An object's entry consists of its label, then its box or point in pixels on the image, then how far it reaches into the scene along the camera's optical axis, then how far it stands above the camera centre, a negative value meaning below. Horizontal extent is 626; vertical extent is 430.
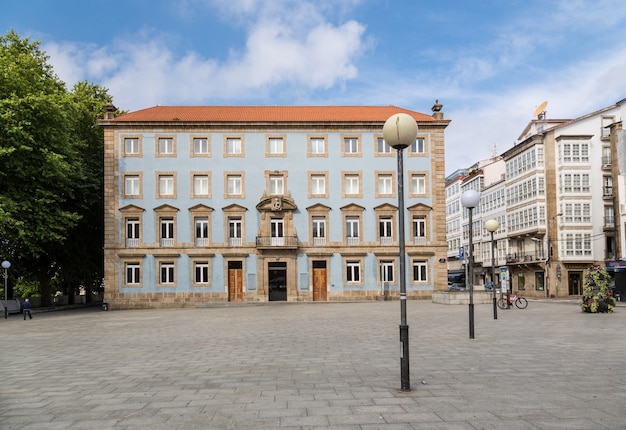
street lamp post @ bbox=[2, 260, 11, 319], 30.43 -0.70
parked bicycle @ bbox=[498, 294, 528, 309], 30.11 -3.15
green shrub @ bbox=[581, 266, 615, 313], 25.73 -2.23
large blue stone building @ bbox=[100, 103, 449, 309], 43.81 +2.91
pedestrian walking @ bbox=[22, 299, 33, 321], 30.98 -3.07
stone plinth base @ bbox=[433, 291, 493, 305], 35.81 -3.34
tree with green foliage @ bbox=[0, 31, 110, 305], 31.89 +4.84
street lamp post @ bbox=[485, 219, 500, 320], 21.70 +0.69
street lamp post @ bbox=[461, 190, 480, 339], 16.01 +1.22
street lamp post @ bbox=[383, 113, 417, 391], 9.16 +1.77
